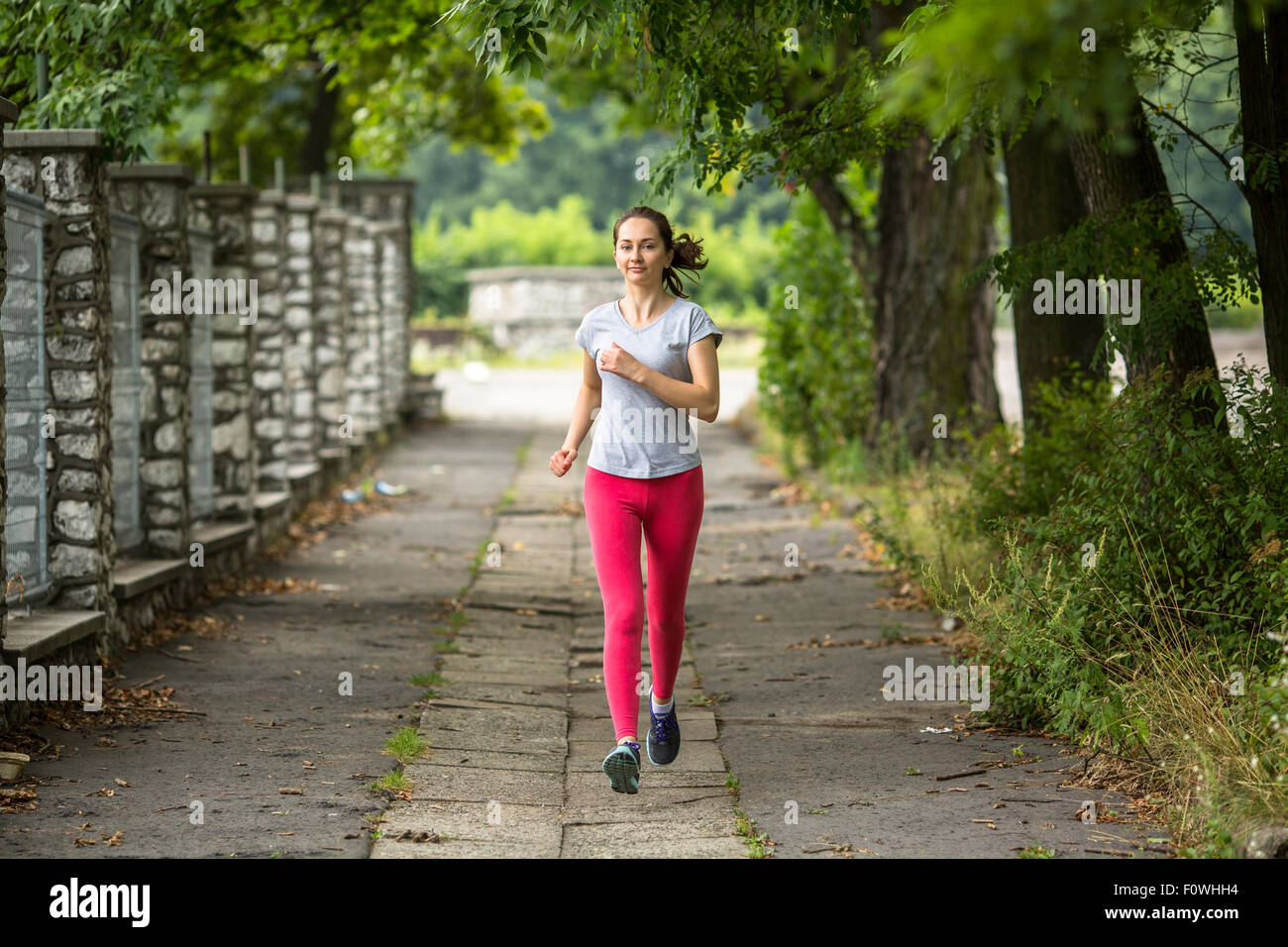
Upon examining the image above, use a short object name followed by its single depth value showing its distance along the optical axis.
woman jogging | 9.61
